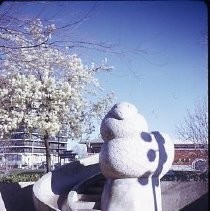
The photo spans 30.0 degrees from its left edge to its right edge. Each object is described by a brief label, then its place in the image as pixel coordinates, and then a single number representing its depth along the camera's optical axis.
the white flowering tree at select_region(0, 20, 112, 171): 14.00
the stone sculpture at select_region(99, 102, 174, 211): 6.69
